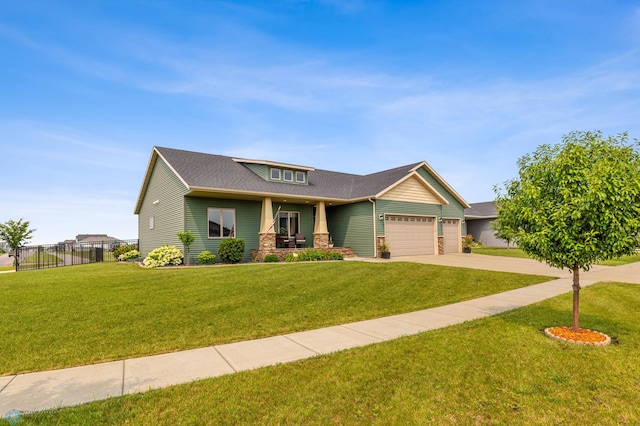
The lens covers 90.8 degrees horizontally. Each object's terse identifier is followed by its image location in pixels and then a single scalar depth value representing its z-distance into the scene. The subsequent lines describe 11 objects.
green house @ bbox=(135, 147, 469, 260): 17.14
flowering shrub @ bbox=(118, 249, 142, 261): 21.62
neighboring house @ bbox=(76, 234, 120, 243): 58.16
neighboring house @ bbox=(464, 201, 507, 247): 33.09
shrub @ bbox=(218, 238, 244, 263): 16.08
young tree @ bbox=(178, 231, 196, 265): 15.57
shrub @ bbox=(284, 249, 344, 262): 17.12
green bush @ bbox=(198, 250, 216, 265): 15.64
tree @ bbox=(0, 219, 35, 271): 31.68
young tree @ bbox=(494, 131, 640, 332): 4.90
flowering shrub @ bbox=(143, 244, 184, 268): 14.91
